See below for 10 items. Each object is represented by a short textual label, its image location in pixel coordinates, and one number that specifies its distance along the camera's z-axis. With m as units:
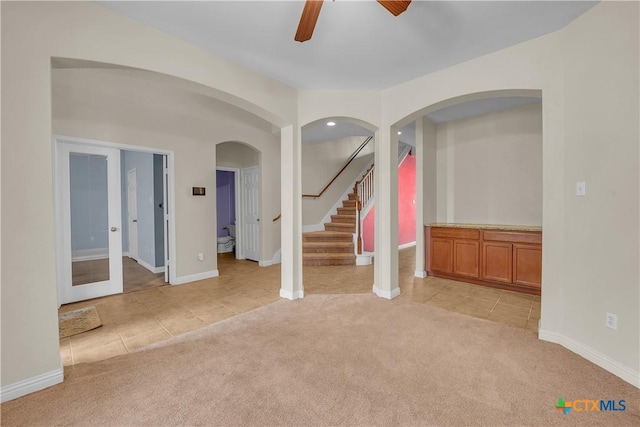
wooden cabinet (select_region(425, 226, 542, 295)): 3.76
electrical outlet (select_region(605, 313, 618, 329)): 2.05
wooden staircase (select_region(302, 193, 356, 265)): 5.66
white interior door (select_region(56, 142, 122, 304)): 3.45
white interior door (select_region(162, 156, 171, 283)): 4.34
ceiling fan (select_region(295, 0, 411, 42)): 1.69
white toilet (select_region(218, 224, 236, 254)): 7.18
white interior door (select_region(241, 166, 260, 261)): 5.95
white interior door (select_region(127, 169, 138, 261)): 5.65
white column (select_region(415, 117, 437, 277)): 4.71
